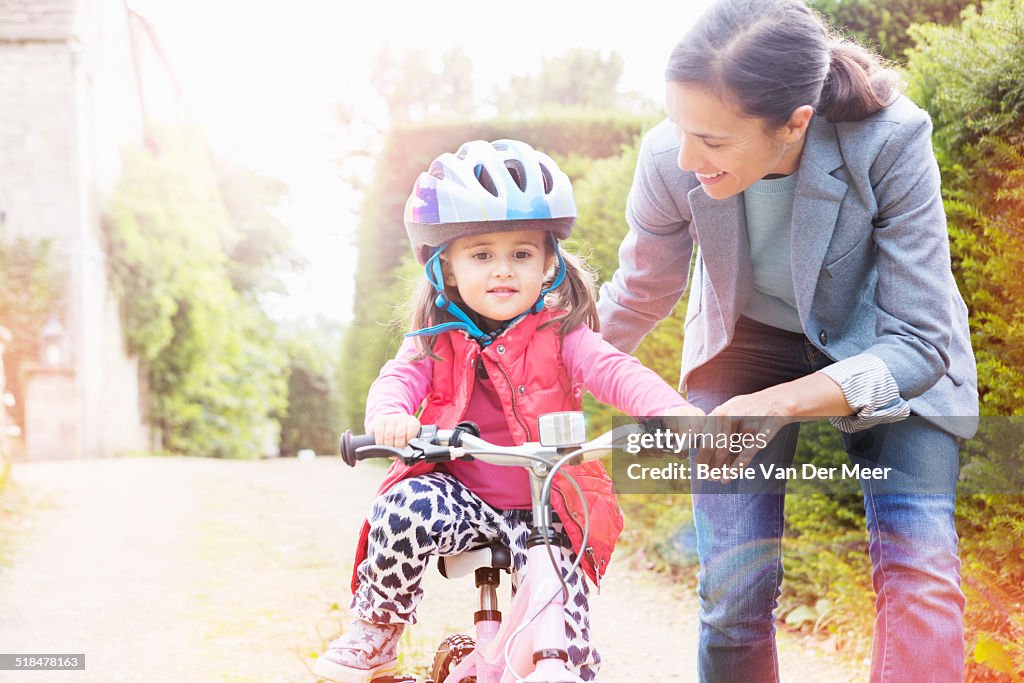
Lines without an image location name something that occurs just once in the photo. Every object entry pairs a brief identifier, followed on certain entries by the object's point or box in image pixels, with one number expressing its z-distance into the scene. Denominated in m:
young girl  2.40
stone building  16.92
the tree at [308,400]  26.67
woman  2.19
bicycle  2.02
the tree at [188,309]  18.97
